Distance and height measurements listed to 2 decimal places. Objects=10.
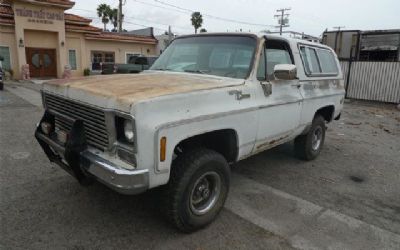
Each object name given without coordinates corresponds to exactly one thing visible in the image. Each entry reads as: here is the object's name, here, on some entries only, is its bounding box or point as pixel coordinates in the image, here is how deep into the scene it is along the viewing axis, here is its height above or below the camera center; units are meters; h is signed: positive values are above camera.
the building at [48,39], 20.42 +1.50
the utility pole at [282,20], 53.26 +7.74
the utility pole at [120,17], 32.72 +4.53
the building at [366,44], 15.61 +1.21
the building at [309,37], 16.94 +1.68
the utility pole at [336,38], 16.34 +1.49
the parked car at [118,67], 16.08 -0.27
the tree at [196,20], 47.22 +6.51
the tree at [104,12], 47.28 +7.32
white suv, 2.59 -0.51
